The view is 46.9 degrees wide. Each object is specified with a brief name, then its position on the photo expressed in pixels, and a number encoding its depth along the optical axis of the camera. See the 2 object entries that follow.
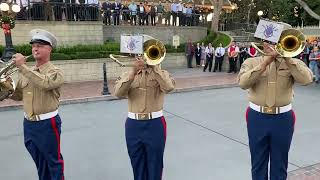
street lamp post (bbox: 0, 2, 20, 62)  12.74
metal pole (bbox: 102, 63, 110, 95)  11.49
